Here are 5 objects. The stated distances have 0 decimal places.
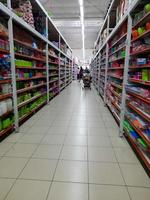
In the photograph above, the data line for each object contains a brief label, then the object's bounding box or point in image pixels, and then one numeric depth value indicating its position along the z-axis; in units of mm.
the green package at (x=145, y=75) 1965
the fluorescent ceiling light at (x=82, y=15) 5906
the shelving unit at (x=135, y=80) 1957
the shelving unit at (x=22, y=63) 2635
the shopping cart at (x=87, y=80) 10133
